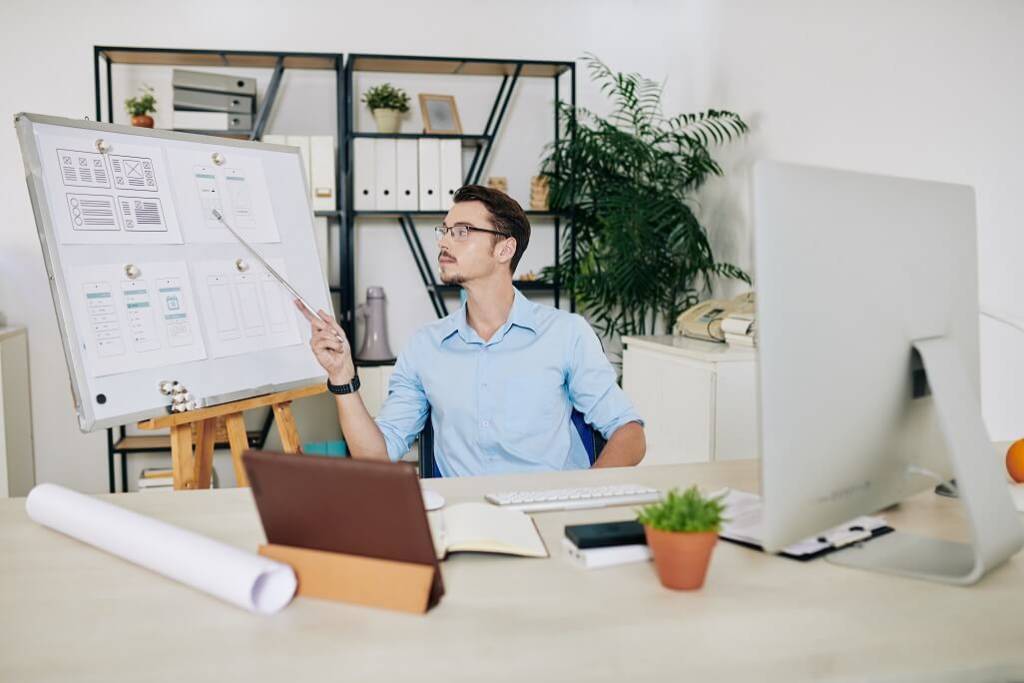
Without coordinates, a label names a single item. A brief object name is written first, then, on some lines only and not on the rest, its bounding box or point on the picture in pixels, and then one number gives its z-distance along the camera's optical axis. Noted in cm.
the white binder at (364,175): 385
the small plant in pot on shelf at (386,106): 393
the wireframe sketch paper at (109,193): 165
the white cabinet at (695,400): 293
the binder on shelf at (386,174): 388
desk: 83
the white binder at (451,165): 392
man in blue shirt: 196
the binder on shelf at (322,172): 379
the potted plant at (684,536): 99
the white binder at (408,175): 390
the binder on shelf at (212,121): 373
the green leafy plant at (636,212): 357
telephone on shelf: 300
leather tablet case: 90
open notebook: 112
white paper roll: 95
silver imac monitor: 91
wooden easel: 184
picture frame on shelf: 400
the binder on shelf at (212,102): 372
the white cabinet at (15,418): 344
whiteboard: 163
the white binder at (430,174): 390
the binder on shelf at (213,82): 369
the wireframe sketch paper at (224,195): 189
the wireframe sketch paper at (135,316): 164
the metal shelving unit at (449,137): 387
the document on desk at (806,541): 115
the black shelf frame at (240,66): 372
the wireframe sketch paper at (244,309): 188
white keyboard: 134
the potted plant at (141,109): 371
